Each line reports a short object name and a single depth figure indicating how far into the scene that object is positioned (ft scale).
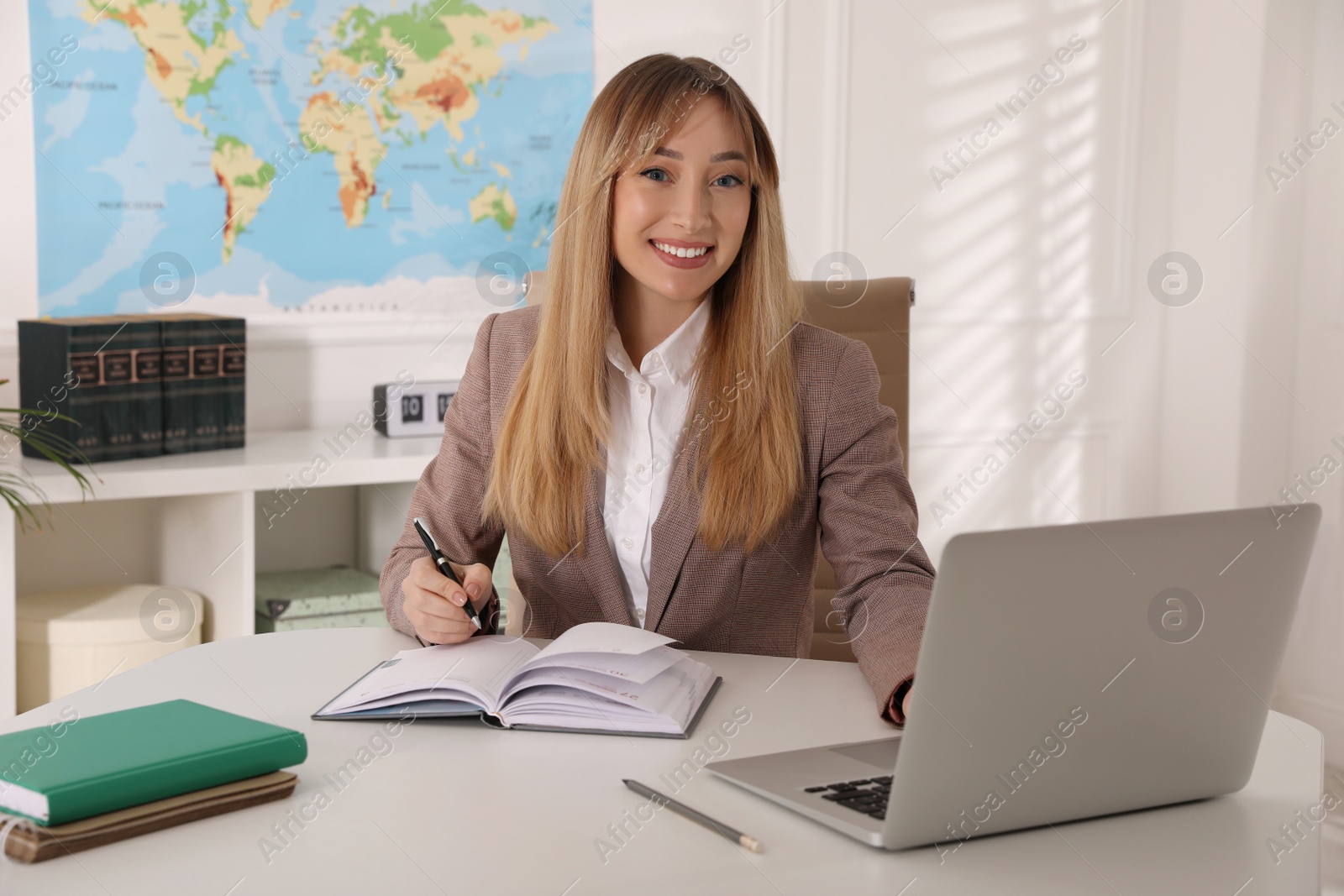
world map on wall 8.55
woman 5.01
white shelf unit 7.59
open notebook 3.69
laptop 2.66
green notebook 2.84
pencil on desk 2.89
